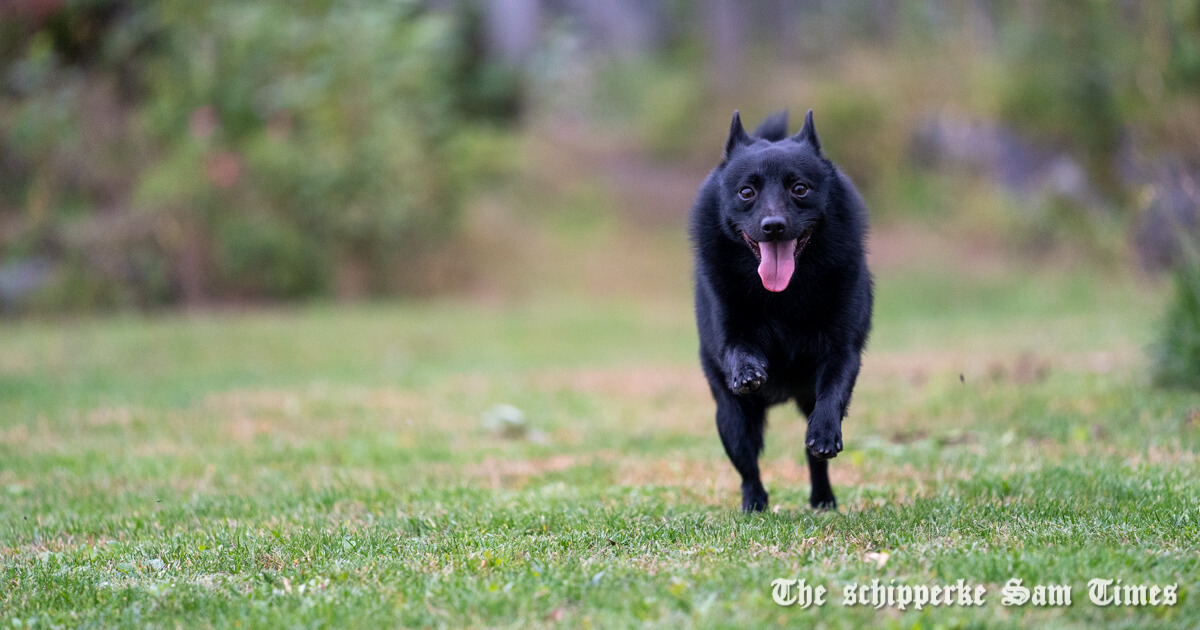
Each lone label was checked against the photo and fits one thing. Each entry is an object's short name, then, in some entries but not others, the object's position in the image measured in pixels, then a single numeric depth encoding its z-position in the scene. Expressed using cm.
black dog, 920
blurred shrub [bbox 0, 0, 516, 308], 3528
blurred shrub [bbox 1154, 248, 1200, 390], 1612
